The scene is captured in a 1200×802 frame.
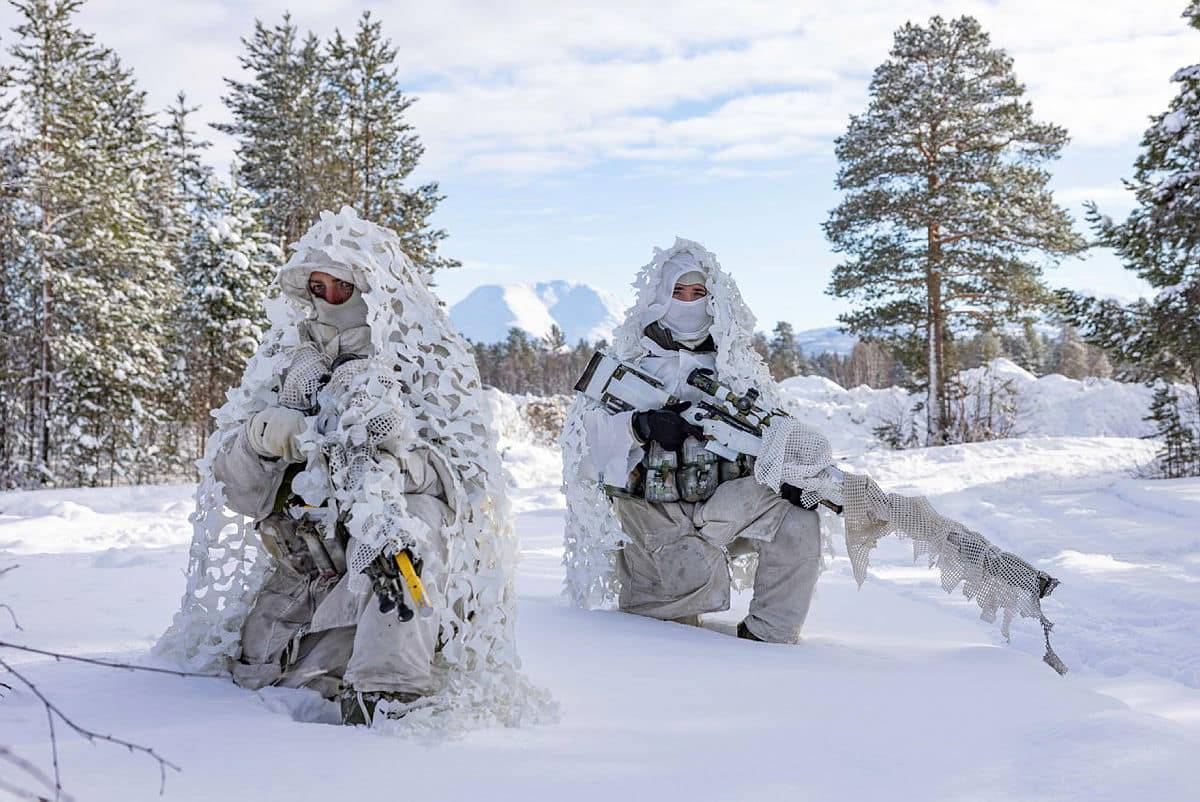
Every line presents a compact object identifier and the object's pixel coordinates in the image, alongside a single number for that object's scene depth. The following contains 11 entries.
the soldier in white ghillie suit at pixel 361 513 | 2.79
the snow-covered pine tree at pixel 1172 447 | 13.34
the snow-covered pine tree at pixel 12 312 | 17.89
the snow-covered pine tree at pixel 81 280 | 18.16
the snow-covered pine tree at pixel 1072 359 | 50.28
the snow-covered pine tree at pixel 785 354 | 52.31
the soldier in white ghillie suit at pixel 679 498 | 4.47
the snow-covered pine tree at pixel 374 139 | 21.98
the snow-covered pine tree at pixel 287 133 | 22.30
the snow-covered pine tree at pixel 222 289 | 18.20
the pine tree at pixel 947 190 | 19.34
